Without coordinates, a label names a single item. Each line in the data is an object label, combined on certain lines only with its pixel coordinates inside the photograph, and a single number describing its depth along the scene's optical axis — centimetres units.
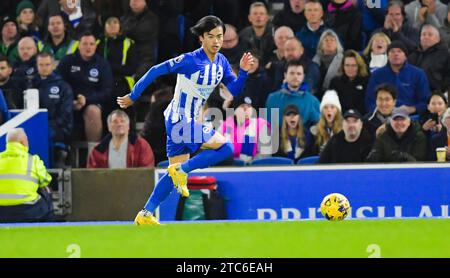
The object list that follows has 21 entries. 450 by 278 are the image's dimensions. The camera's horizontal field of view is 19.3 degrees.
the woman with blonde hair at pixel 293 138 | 1656
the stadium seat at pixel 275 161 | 1662
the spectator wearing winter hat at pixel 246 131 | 1652
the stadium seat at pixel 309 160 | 1661
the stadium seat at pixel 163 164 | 1660
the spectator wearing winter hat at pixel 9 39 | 1828
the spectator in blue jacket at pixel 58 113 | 1708
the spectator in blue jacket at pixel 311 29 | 1773
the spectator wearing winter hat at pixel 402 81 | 1692
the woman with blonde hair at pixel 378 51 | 1736
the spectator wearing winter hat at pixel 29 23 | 1872
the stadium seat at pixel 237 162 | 1683
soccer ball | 1382
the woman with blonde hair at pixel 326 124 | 1659
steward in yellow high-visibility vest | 1545
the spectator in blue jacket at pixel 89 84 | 1728
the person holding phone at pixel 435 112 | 1666
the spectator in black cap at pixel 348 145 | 1636
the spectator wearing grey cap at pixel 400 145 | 1639
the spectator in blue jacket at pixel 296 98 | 1680
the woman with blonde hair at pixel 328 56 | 1738
